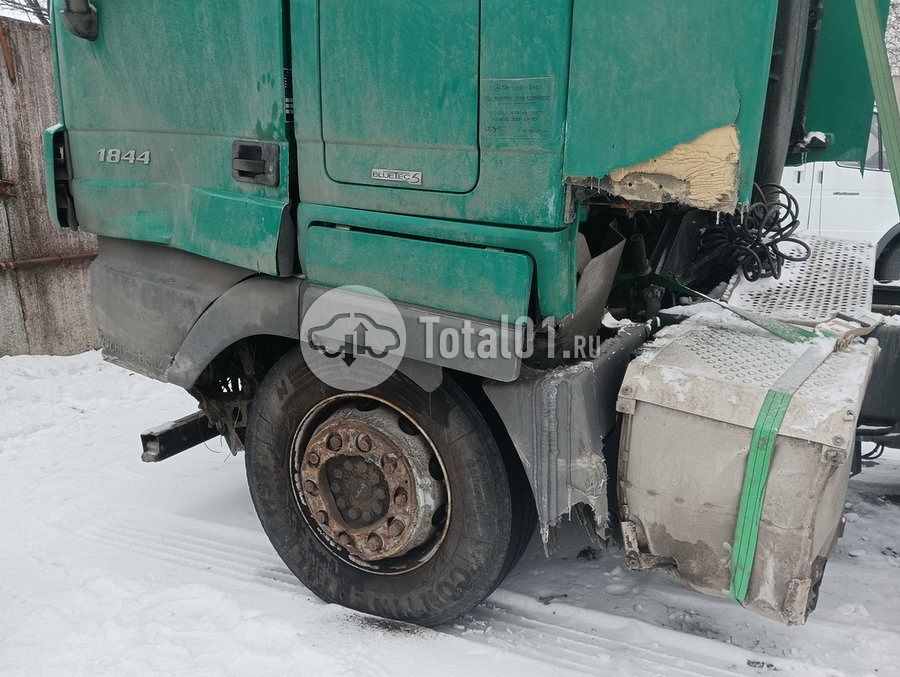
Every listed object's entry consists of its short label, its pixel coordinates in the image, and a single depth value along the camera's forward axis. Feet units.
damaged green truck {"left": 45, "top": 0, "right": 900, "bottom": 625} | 6.74
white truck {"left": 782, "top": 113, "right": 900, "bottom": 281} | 28.50
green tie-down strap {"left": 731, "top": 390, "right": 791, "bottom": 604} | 6.68
